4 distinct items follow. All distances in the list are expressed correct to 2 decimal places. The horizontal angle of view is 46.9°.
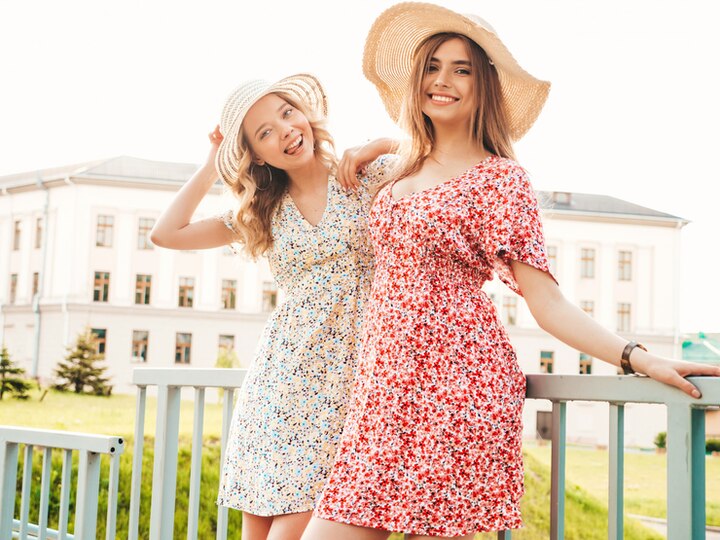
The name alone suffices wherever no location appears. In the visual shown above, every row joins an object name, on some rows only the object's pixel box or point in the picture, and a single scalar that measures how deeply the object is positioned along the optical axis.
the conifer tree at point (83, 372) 24.25
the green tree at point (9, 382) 23.88
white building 27.67
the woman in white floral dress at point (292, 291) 1.64
